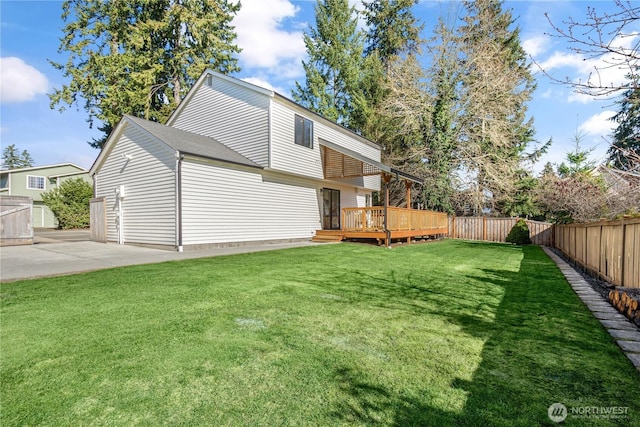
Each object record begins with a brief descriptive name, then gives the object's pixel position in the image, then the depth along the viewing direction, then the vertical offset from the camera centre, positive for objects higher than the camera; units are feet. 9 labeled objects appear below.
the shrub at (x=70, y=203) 73.05 +1.86
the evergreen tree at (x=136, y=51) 65.41 +35.65
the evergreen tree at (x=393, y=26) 88.99 +52.70
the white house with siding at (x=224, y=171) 34.42 +5.19
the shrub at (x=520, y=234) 54.65 -4.06
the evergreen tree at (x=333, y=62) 85.25 +40.84
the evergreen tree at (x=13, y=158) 201.16 +33.87
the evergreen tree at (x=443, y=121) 64.85 +18.56
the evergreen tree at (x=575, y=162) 61.62 +10.04
